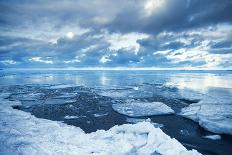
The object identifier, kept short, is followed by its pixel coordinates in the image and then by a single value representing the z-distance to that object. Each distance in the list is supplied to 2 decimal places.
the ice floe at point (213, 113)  7.84
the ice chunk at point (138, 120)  8.39
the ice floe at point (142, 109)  10.17
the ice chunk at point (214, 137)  7.17
